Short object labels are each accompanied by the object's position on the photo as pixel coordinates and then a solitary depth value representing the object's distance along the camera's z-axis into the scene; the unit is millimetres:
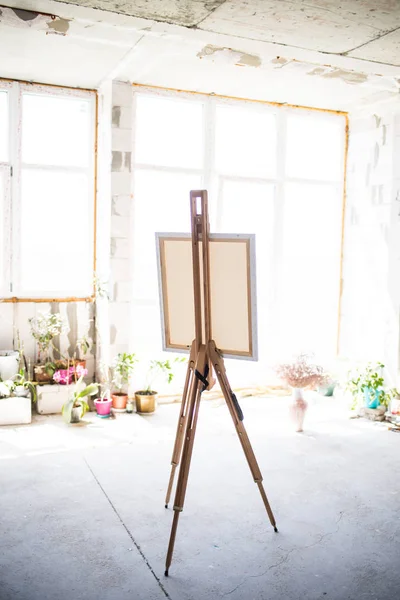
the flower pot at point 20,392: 5367
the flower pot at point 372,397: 5742
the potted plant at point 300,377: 5051
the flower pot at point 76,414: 5293
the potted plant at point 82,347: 5969
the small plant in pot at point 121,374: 5680
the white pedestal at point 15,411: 5254
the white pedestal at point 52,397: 5574
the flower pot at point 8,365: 5488
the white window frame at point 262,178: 6136
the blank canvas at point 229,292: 3090
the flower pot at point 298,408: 5145
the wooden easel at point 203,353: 3012
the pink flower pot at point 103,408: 5559
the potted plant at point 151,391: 5711
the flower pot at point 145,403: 5704
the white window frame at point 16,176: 5715
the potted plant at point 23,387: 5375
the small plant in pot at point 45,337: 5707
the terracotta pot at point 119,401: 5746
